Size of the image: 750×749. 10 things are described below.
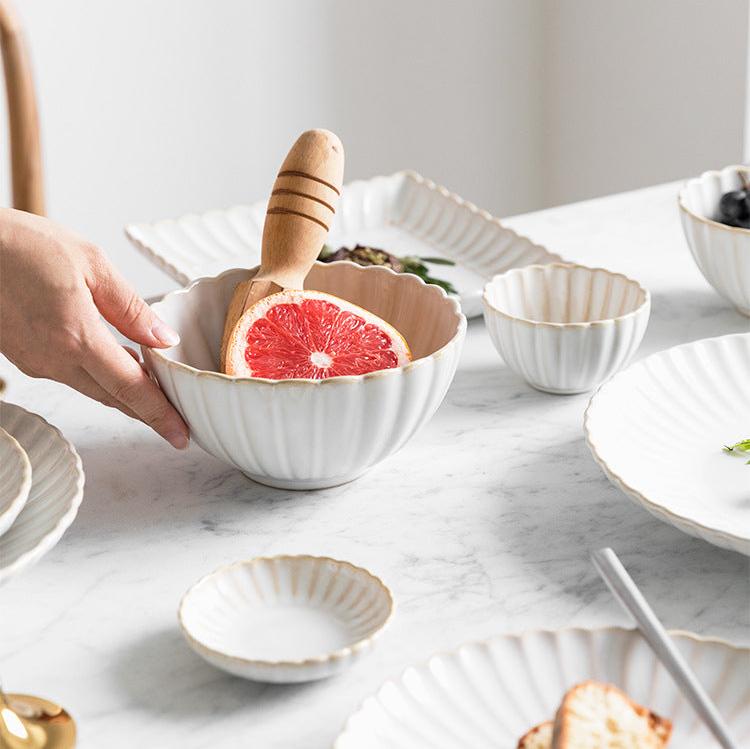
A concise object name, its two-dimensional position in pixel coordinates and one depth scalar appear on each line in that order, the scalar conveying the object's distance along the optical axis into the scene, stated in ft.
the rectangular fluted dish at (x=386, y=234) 3.99
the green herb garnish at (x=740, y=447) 2.68
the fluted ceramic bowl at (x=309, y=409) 2.39
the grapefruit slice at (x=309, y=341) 2.60
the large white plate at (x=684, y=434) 2.40
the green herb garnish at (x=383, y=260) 3.62
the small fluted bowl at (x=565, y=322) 2.99
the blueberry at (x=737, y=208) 3.62
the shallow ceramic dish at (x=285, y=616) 1.97
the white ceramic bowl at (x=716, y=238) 3.41
